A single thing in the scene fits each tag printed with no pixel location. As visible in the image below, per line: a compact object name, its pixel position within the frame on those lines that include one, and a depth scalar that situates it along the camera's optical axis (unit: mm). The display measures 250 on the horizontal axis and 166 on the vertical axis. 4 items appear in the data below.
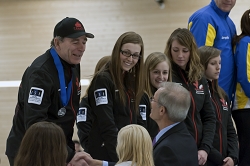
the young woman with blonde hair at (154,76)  7198
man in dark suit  5067
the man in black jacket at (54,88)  5520
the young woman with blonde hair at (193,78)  7375
